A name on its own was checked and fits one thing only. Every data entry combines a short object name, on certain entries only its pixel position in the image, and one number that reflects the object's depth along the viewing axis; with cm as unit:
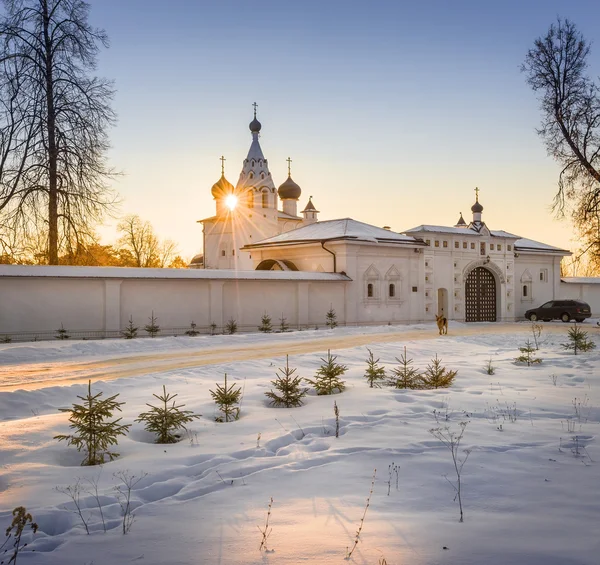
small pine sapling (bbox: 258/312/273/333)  2609
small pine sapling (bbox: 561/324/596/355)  1620
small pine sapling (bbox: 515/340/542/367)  1389
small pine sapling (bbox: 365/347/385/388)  1100
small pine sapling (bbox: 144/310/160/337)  2276
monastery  3177
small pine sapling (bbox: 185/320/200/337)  2431
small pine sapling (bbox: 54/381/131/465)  652
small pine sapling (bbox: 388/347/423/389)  1081
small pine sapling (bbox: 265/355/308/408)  937
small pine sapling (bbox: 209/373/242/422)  843
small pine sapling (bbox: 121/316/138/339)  2195
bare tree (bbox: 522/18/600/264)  2355
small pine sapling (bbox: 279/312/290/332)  2694
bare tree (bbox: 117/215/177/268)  6425
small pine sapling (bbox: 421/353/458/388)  1077
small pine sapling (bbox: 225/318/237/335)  2500
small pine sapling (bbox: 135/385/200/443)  733
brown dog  2512
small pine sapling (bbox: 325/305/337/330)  2930
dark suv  3572
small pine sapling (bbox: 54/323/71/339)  2102
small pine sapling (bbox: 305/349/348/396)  1020
